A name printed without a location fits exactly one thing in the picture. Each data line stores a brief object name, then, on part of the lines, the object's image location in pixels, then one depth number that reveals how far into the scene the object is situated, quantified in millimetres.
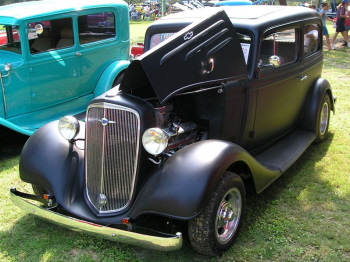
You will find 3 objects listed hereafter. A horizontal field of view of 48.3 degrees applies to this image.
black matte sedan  2676
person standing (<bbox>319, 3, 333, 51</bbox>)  11618
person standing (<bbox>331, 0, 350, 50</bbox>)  11578
